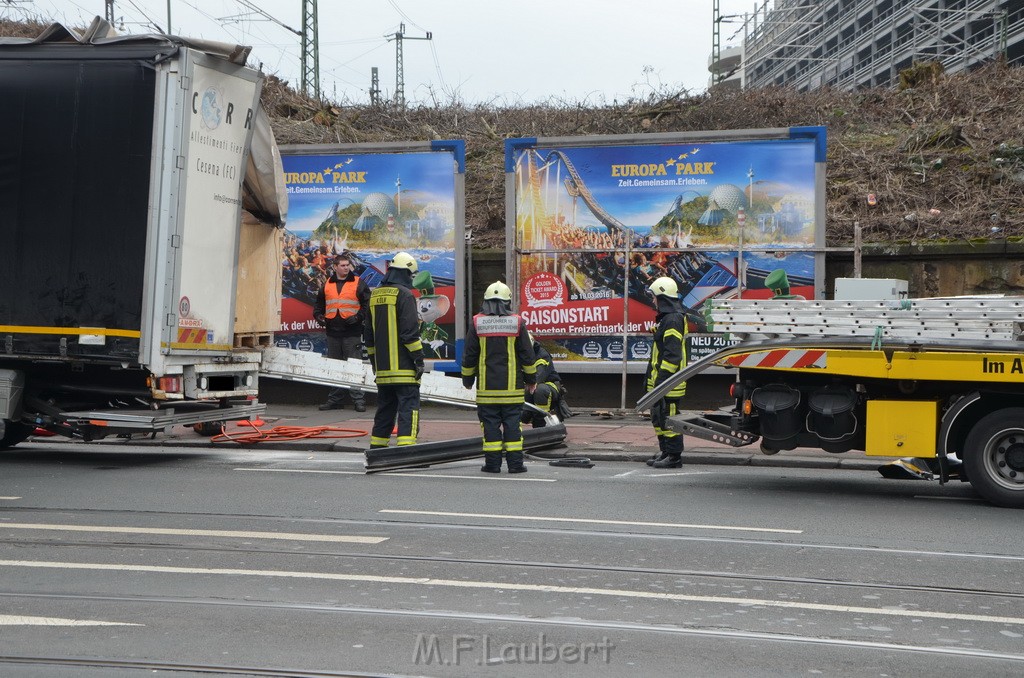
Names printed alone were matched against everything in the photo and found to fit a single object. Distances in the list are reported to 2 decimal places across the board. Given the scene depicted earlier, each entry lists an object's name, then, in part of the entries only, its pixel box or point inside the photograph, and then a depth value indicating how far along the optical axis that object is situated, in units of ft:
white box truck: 33.12
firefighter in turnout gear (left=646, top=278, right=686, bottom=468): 34.68
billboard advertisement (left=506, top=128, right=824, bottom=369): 48.44
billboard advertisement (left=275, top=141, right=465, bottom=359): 52.06
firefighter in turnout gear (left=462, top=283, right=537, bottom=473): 34.17
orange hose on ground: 41.65
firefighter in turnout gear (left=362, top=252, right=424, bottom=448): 35.06
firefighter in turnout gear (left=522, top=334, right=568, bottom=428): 41.96
